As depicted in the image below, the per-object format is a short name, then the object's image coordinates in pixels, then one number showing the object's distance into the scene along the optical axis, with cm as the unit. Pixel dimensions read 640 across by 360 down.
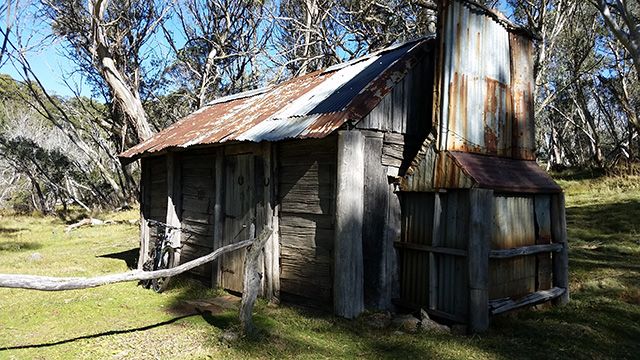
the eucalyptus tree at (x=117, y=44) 1508
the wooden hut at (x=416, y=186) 587
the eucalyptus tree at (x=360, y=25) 1538
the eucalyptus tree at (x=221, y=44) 2058
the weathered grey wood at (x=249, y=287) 510
